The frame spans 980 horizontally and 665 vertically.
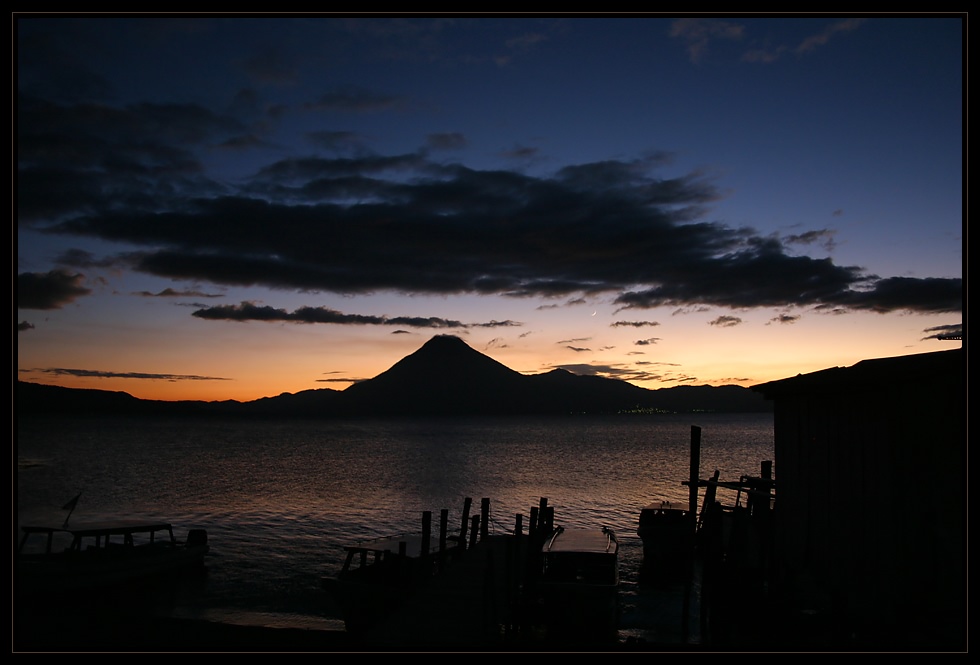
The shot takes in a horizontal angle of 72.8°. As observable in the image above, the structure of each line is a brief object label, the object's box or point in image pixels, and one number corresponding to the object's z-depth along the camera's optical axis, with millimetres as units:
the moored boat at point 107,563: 23844
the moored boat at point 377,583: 20047
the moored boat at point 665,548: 28219
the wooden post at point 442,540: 24658
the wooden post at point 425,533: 23016
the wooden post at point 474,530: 28941
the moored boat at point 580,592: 17188
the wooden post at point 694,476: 21359
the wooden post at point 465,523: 27280
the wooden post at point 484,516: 29150
